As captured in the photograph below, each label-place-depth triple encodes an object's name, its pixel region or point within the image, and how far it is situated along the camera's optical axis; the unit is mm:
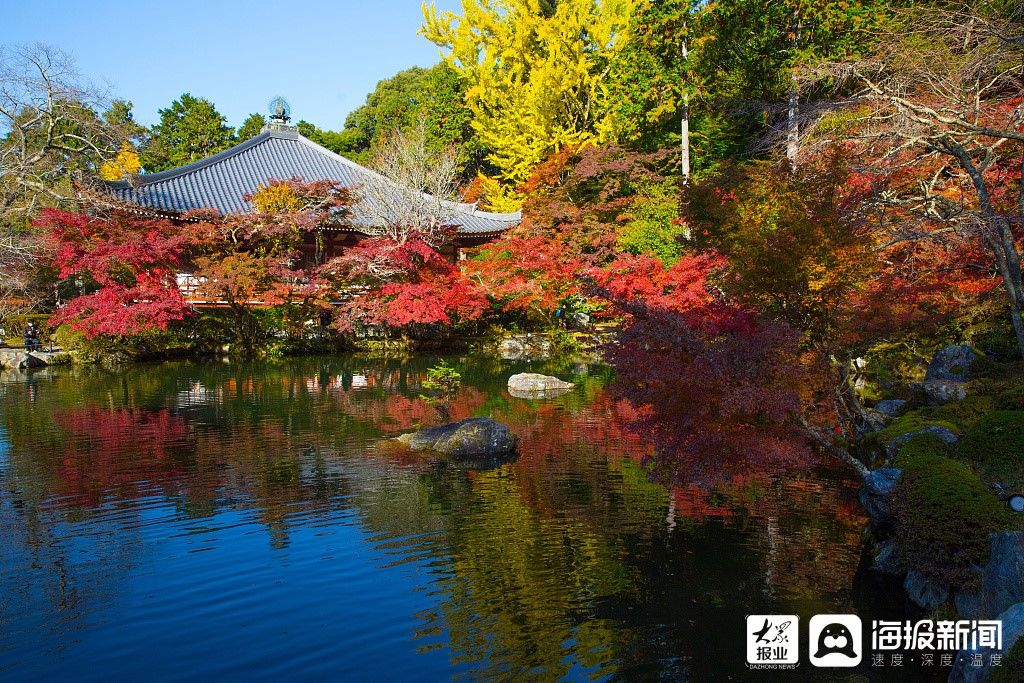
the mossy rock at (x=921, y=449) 5895
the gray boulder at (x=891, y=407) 8977
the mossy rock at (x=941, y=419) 7051
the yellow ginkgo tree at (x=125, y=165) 33812
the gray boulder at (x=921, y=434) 6605
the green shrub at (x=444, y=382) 14136
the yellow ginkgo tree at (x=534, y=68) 30062
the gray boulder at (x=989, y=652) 3857
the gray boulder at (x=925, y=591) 5043
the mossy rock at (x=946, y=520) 4789
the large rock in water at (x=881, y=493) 5744
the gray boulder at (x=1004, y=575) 4480
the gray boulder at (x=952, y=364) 8841
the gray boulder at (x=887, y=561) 5727
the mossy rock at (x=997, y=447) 5516
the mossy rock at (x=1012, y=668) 3504
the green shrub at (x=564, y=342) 22859
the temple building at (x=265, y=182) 23203
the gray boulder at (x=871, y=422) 8206
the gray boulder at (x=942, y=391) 8195
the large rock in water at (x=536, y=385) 15461
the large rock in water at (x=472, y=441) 9844
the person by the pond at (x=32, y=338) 20938
